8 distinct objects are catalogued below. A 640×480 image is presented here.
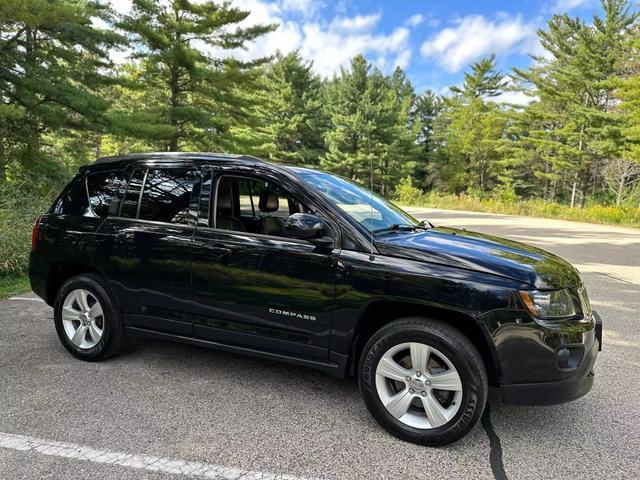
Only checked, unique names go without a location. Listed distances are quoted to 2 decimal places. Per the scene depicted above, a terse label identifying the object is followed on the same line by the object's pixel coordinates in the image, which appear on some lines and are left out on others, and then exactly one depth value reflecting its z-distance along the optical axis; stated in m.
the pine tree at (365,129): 41.06
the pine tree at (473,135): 44.47
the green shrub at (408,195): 37.91
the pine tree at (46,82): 11.85
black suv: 2.51
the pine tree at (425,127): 49.74
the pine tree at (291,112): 40.31
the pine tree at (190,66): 18.33
